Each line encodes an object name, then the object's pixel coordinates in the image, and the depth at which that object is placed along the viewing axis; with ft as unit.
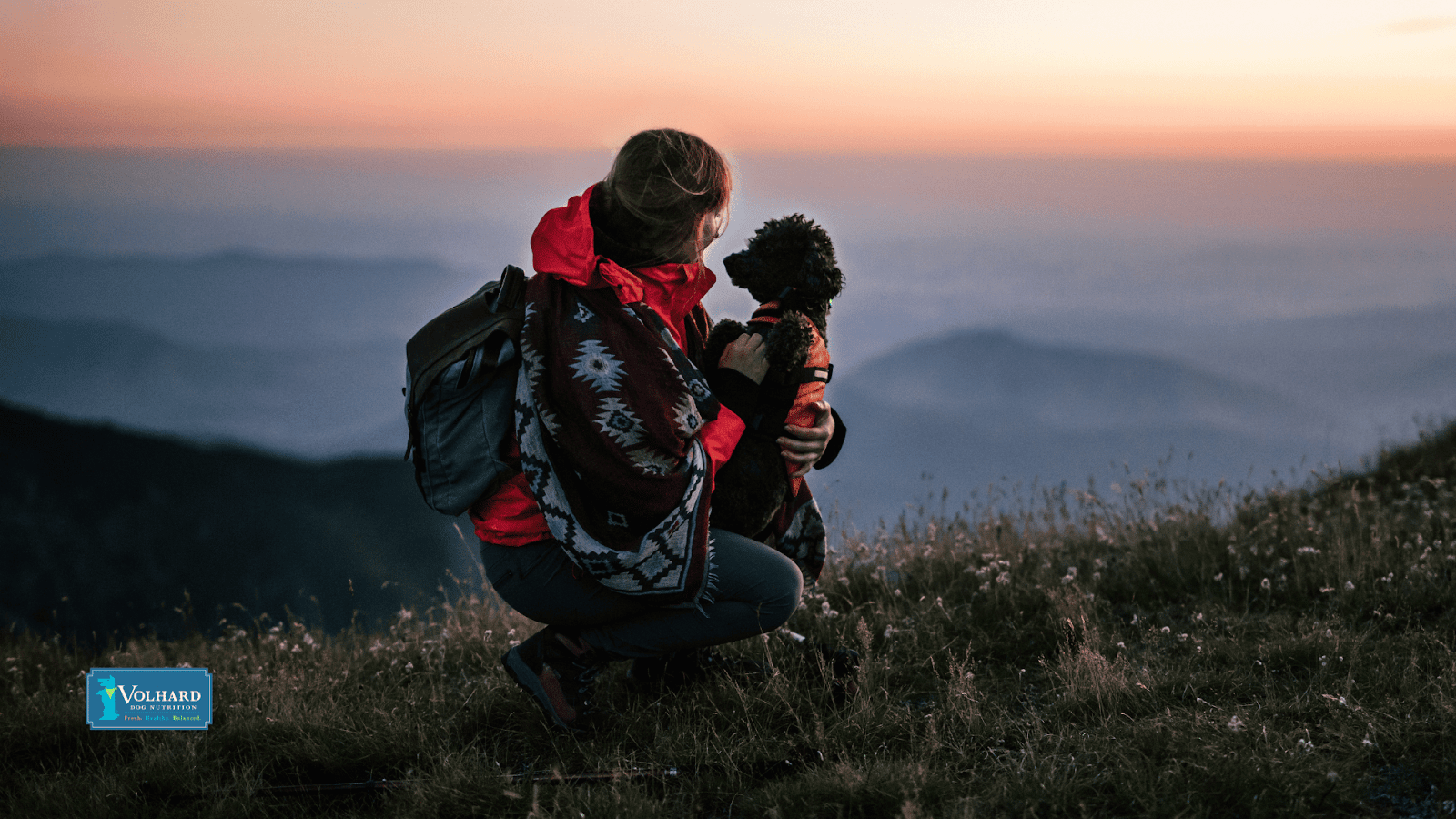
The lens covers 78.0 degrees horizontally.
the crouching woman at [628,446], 8.75
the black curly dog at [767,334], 10.08
